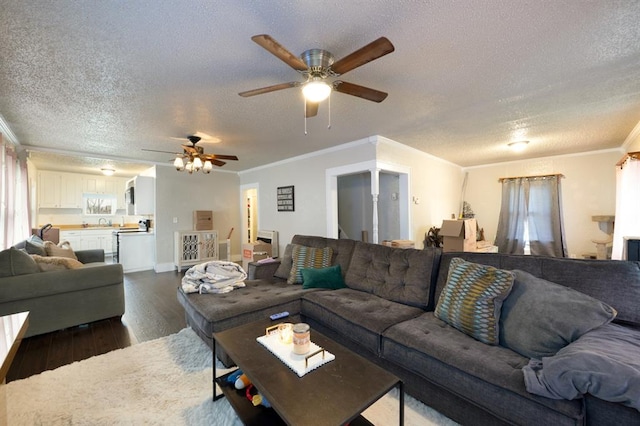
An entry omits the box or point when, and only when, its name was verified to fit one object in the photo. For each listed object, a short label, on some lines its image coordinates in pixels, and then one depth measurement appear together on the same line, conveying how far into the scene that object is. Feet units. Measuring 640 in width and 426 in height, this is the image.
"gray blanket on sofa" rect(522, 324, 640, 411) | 3.40
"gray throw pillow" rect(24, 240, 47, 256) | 10.66
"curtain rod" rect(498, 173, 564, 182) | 17.10
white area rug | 5.31
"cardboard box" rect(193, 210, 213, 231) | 20.31
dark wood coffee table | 3.57
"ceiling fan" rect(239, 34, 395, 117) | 4.74
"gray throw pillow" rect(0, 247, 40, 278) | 8.41
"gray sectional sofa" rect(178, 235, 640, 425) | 4.18
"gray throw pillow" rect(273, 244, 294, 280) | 10.87
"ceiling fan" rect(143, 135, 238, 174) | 12.64
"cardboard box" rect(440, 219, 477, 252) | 13.29
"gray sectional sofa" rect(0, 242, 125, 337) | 8.46
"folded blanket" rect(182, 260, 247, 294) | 8.80
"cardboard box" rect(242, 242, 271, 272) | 17.36
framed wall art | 17.67
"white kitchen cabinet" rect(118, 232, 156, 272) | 18.24
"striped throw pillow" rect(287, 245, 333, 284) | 10.16
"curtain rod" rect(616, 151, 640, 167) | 10.44
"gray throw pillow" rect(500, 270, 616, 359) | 4.61
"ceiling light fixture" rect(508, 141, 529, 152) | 14.01
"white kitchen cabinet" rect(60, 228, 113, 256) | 22.22
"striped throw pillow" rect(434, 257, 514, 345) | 5.45
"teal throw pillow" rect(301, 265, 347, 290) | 9.43
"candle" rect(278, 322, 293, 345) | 5.29
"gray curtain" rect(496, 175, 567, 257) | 17.29
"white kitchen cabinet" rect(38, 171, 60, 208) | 21.50
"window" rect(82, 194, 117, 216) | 24.00
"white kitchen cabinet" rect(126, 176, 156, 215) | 19.26
